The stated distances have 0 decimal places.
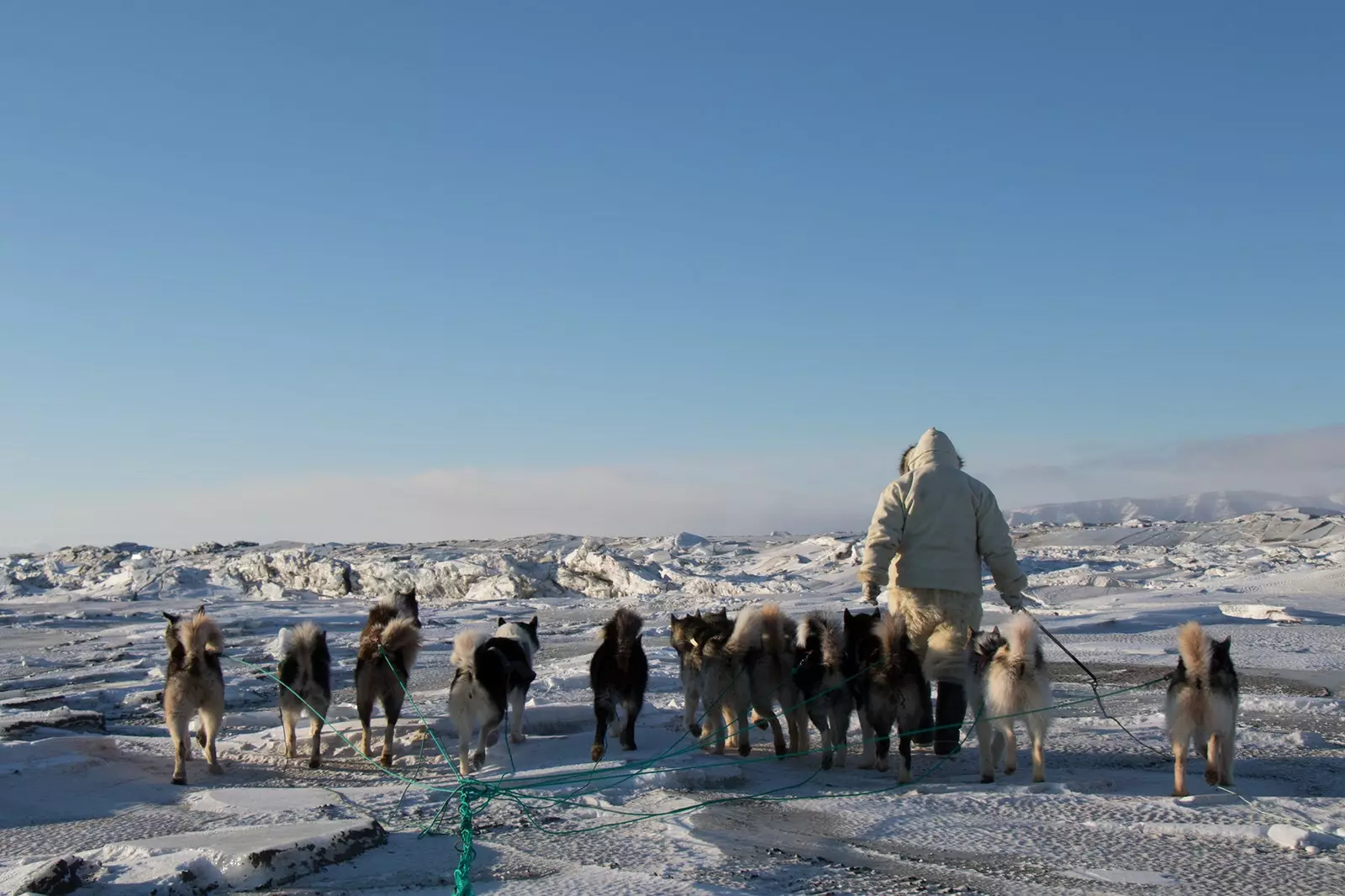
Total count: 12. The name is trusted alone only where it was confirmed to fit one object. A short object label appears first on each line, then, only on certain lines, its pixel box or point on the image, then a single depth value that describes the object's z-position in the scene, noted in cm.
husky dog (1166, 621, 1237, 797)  578
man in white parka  746
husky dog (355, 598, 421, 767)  761
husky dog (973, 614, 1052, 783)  619
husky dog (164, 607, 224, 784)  705
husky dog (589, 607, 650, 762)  760
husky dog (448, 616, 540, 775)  701
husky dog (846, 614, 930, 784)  662
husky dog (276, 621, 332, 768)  759
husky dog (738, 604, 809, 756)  742
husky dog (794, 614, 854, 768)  698
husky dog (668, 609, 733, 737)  769
